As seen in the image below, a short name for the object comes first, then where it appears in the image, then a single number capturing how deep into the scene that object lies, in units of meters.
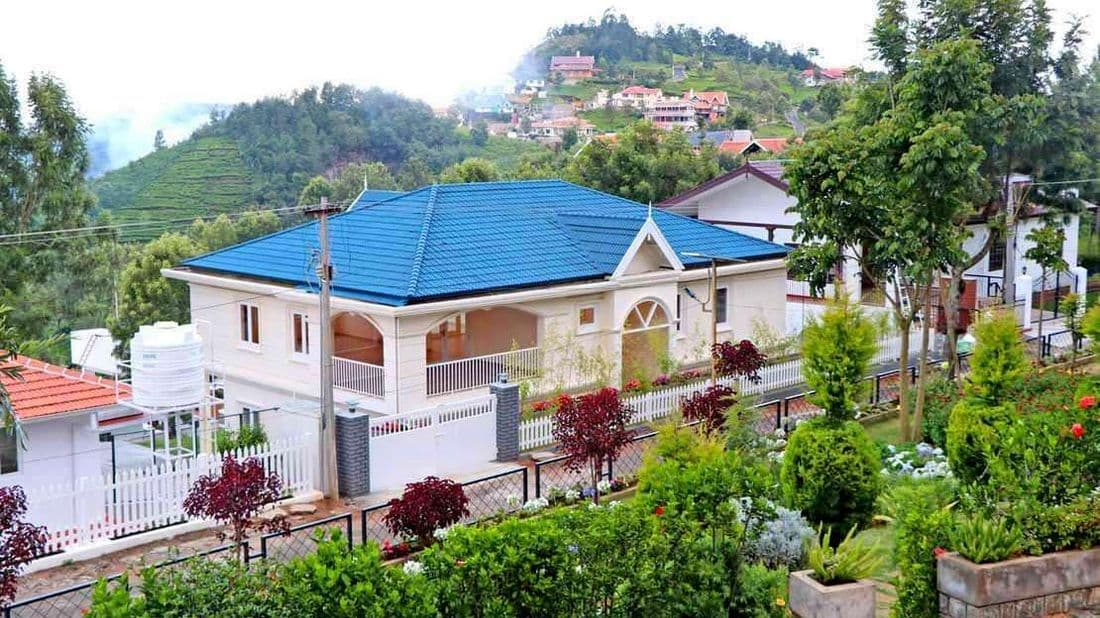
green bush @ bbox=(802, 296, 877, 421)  14.85
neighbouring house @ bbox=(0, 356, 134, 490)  16.59
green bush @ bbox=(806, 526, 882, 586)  10.73
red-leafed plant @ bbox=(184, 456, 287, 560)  13.93
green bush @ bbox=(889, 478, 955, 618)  10.38
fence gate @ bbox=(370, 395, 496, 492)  19.31
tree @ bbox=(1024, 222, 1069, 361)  27.89
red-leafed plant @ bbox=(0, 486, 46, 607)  11.66
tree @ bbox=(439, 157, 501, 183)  48.34
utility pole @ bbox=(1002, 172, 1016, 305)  33.28
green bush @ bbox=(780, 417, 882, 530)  13.96
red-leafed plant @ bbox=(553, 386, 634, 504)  16.66
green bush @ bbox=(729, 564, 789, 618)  10.45
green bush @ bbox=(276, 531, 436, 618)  8.44
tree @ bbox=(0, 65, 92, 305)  34.12
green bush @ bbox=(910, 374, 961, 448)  19.64
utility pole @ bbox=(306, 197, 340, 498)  18.33
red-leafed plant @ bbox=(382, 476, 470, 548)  14.70
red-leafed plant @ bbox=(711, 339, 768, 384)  22.45
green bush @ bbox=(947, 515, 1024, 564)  10.04
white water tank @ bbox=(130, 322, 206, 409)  18.30
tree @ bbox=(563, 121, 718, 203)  48.53
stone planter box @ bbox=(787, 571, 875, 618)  10.40
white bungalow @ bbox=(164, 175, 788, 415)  23.50
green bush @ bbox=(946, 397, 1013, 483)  14.06
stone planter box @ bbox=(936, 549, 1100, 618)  9.92
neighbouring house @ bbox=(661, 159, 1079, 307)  35.09
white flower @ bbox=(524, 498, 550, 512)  17.05
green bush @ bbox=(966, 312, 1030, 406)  15.66
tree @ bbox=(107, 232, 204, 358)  39.59
